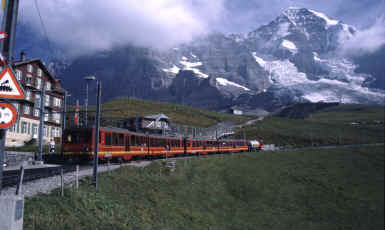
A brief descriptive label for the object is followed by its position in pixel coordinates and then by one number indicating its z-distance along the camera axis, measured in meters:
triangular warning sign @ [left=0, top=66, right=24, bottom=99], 6.32
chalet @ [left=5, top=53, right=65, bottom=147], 46.62
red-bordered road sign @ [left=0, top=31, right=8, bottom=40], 6.31
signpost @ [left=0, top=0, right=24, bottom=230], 6.18
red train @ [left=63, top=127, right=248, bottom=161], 25.31
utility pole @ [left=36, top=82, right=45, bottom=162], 26.06
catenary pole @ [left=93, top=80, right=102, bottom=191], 17.12
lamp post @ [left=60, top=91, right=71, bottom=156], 26.45
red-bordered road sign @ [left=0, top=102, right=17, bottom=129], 6.14
